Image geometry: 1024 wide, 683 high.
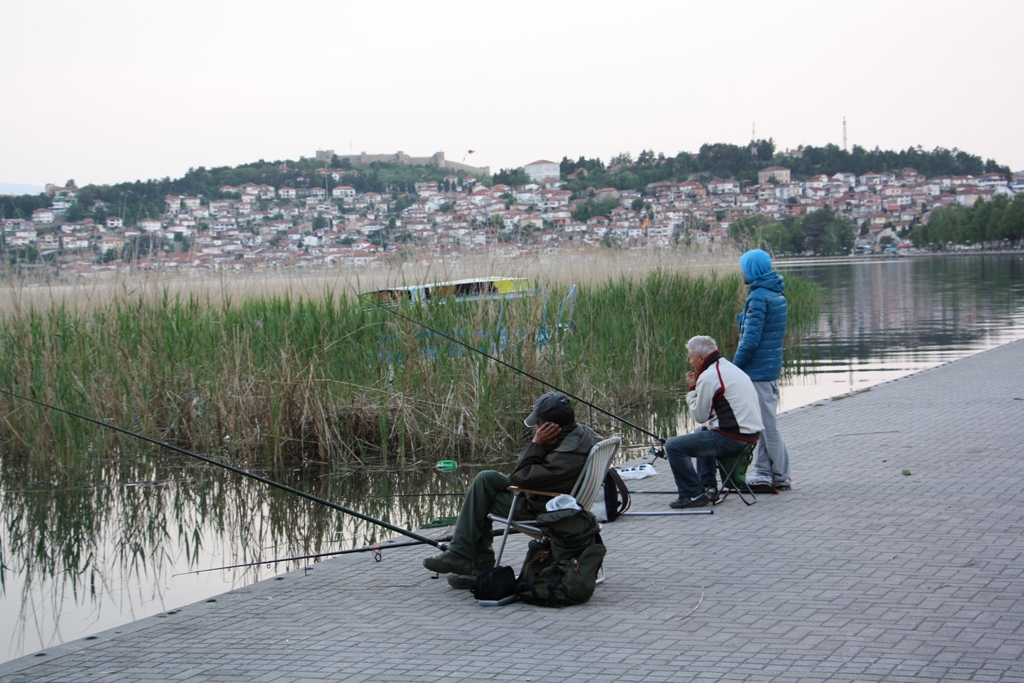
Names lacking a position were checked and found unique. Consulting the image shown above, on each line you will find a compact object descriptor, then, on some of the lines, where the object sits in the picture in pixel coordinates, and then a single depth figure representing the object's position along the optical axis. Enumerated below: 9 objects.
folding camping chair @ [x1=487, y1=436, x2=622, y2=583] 5.73
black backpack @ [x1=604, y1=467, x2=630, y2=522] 7.32
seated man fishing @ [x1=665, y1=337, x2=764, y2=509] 7.53
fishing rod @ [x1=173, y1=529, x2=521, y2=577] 6.57
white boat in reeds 12.11
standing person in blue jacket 8.02
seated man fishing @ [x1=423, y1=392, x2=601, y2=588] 5.75
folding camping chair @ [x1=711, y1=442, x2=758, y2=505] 7.67
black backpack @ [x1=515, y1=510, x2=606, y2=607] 5.32
